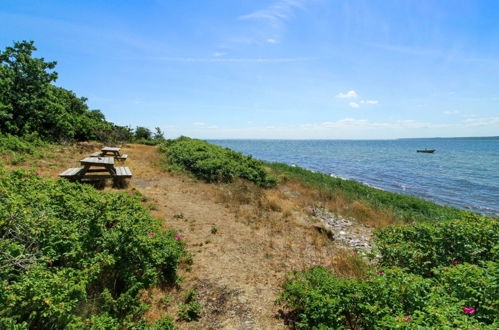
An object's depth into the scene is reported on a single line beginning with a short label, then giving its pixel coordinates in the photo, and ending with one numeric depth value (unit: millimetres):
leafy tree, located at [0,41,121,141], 13898
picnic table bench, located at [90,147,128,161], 13352
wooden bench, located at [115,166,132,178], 9133
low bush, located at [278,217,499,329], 2176
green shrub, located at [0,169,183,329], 2250
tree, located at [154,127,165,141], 35072
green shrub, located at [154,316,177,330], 2960
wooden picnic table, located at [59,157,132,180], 8330
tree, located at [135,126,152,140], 33375
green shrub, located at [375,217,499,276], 3457
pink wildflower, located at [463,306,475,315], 2119
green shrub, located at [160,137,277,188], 12469
